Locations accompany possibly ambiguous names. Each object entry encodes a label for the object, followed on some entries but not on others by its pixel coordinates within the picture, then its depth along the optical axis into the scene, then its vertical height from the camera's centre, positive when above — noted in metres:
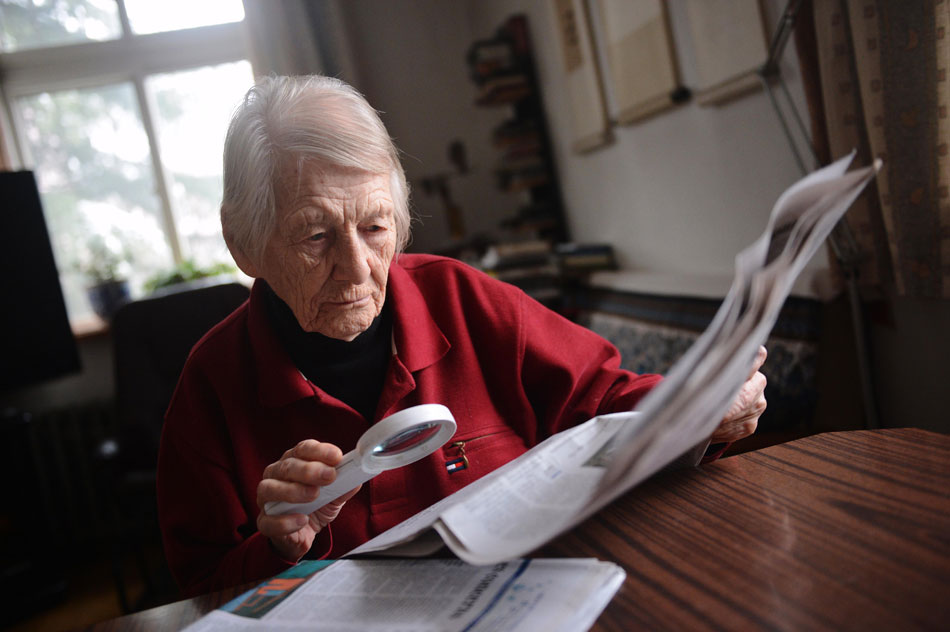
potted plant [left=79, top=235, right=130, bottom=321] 3.56 +0.24
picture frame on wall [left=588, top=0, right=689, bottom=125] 2.09 +0.50
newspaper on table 0.54 -0.29
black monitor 2.81 +0.16
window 3.64 +1.06
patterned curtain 1.18 +0.08
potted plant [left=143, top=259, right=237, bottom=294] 3.58 +0.14
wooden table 0.49 -0.30
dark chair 1.71 -0.18
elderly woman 0.94 -0.14
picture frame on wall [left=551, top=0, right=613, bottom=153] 2.63 +0.58
